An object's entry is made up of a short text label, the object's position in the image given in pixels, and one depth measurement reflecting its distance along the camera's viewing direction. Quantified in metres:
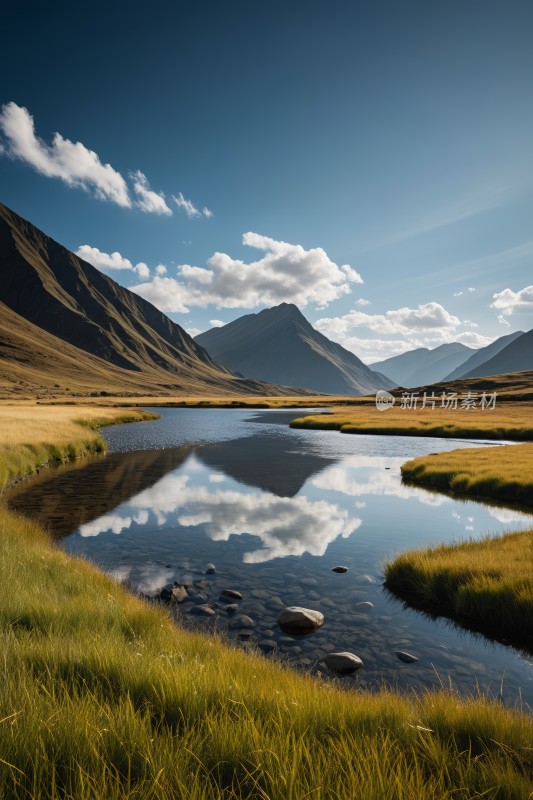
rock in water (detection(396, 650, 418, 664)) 8.73
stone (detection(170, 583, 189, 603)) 11.08
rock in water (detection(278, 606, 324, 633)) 9.81
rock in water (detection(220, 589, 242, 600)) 11.47
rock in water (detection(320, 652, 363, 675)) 8.20
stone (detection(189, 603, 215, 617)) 10.36
